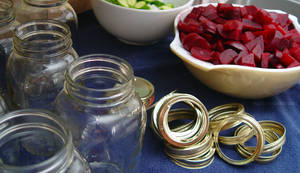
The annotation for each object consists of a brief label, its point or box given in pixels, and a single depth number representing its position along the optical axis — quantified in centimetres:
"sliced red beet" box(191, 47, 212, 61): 69
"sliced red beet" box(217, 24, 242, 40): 73
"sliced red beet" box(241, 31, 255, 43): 73
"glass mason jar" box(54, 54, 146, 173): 42
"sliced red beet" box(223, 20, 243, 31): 73
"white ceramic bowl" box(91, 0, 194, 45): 81
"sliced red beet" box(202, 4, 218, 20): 80
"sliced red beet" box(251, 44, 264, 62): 69
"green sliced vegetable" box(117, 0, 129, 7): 83
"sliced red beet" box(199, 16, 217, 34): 75
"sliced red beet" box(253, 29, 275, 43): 74
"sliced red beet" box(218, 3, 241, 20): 79
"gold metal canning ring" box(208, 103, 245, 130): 64
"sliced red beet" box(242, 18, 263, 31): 76
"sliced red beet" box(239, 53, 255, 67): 67
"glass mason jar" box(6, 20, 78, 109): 47
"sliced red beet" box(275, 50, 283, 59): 69
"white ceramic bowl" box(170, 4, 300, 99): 66
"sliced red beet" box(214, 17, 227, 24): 79
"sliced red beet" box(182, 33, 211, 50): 73
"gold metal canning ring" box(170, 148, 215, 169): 60
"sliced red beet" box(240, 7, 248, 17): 80
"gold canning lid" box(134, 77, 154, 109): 68
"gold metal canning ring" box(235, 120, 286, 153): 62
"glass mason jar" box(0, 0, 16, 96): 54
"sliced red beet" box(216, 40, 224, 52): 72
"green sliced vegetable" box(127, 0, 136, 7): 86
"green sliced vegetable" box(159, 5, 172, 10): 87
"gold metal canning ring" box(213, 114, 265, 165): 60
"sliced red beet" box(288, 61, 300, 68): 68
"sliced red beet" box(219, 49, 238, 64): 68
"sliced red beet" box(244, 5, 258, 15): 81
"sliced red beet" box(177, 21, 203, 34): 76
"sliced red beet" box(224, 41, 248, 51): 71
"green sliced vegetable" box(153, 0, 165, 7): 88
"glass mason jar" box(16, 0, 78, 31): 59
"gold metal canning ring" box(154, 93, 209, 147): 58
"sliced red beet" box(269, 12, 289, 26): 81
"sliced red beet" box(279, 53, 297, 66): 69
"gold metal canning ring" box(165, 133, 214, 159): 60
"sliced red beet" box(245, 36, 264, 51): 72
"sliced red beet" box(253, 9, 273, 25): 77
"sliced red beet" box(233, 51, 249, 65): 68
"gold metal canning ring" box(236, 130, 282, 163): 61
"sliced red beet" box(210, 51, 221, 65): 69
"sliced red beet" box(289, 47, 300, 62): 71
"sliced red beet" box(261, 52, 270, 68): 68
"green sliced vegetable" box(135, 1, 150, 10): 85
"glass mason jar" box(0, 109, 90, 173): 32
